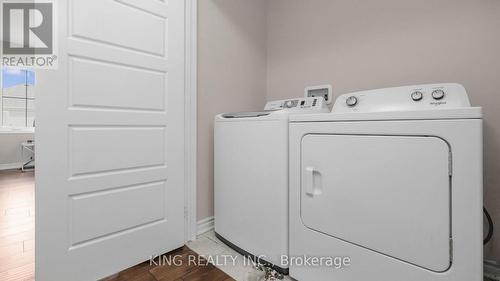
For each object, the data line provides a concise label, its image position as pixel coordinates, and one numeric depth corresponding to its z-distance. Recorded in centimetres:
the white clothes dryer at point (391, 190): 71
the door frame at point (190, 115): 147
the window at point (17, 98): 450
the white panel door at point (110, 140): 101
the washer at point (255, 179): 113
